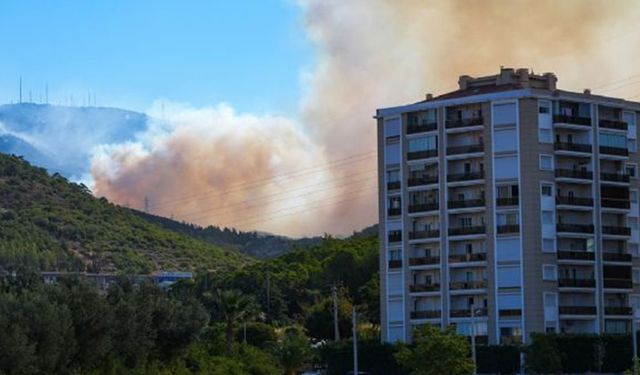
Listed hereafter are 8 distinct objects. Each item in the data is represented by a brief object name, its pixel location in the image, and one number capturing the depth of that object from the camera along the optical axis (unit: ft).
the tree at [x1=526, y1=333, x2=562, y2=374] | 408.67
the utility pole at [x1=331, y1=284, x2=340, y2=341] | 523.70
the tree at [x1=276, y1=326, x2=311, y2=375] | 465.06
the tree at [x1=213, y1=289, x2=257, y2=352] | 450.71
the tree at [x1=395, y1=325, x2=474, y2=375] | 398.01
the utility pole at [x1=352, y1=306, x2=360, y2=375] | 418.82
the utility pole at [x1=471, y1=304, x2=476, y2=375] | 404.57
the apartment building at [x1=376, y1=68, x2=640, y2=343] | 451.12
